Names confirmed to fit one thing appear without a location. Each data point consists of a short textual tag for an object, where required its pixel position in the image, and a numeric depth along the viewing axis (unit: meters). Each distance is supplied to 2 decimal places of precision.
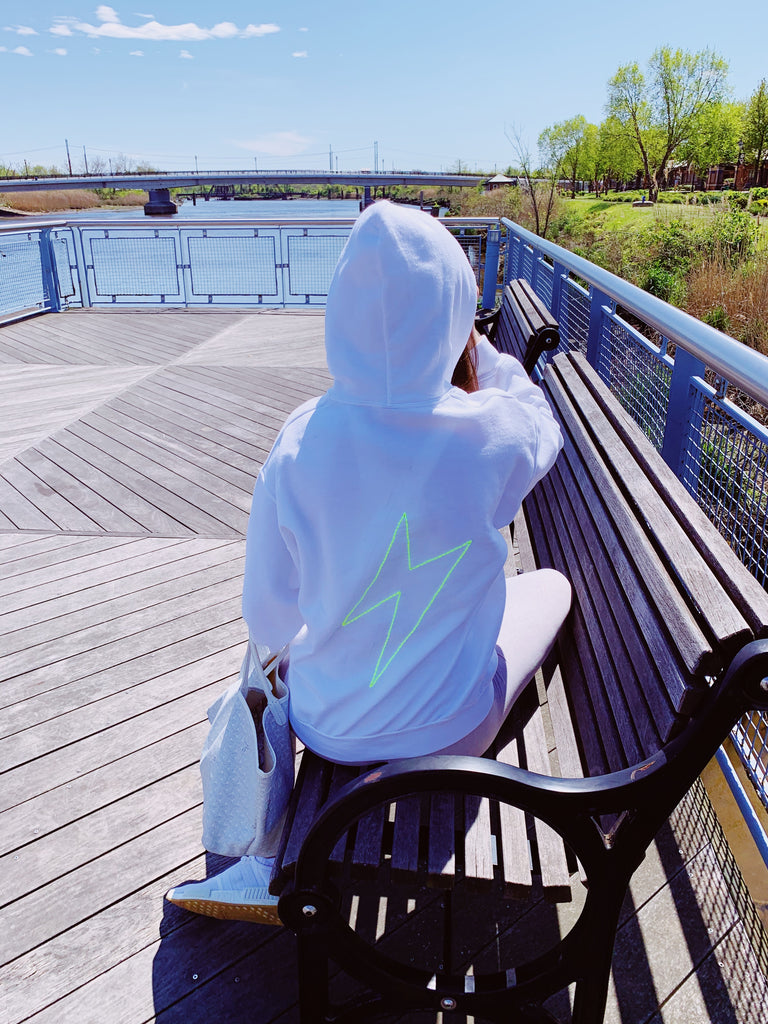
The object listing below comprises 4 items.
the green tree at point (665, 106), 56.84
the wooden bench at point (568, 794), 1.11
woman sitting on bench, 1.20
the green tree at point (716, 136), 58.88
